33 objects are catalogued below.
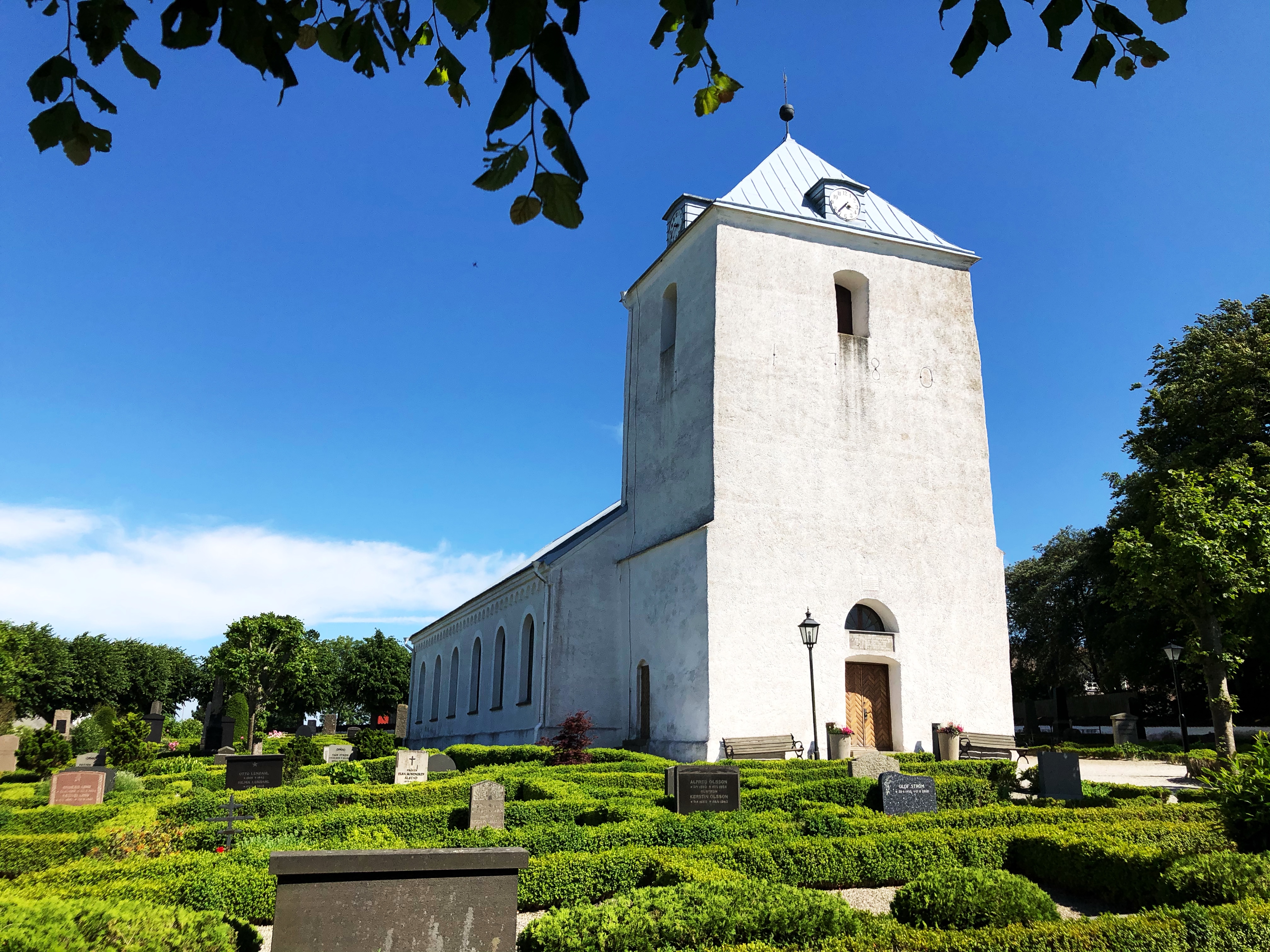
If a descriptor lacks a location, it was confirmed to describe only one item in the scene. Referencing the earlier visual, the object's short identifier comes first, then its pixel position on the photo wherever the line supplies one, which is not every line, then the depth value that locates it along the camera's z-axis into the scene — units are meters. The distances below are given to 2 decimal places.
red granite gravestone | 12.52
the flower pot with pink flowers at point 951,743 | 17.19
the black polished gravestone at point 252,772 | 14.46
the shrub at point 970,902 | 6.13
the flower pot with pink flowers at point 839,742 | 16.66
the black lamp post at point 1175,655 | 20.52
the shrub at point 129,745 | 20.31
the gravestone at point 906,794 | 10.99
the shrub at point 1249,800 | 7.35
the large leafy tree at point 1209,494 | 17.67
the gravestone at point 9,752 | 21.66
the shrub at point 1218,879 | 6.03
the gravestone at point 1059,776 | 12.12
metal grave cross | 9.38
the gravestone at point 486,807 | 9.22
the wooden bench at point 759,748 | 16.73
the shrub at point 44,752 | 21.50
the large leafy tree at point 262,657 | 34.38
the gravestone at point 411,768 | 14.88
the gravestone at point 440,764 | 17.20
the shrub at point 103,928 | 3.58
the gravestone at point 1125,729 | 24.55
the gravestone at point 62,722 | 30.95
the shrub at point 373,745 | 21.36
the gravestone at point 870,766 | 13.17
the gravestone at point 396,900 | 4.81
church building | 18.06
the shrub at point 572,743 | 16.31
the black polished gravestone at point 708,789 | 10.53
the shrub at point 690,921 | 5.22
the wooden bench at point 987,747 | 17.44
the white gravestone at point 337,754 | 22.38
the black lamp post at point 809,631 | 16.23
